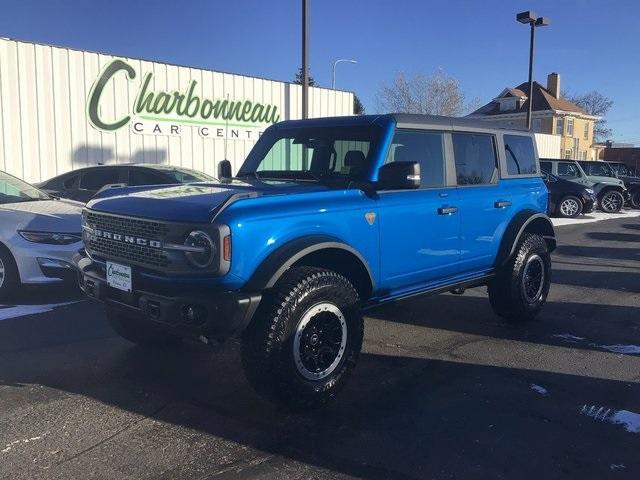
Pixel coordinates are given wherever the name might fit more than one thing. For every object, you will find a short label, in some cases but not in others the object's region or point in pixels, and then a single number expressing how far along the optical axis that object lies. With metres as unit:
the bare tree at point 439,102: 44.91
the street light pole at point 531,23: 19.47
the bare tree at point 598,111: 76.38
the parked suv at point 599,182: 18.52
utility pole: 12.38
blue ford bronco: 3.52
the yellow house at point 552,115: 53.09
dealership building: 11.82
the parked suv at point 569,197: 17.70
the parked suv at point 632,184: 22.25
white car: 6.37
